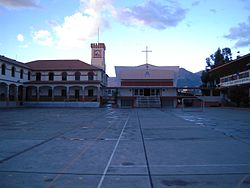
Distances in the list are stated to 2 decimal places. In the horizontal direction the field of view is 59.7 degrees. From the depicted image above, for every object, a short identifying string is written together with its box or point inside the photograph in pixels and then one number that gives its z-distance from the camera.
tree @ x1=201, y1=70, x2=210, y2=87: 56.21
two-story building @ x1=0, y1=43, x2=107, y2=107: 42.57
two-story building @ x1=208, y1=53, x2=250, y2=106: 35.40
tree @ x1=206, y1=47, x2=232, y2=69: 58.68
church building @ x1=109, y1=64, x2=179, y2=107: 43.68
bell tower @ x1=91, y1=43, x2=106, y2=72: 53.08
